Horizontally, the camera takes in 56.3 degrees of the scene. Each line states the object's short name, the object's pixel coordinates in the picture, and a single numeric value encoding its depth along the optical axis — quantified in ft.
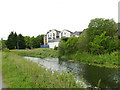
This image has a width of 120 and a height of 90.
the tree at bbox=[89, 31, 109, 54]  83.99
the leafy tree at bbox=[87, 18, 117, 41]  88.84
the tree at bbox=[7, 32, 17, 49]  237.86
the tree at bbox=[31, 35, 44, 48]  265.75
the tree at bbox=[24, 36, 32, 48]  278.87
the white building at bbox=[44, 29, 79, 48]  246.47
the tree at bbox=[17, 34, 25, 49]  249.16
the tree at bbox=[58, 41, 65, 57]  118.67
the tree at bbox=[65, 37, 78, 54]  107.45
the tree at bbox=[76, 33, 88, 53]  95.71
